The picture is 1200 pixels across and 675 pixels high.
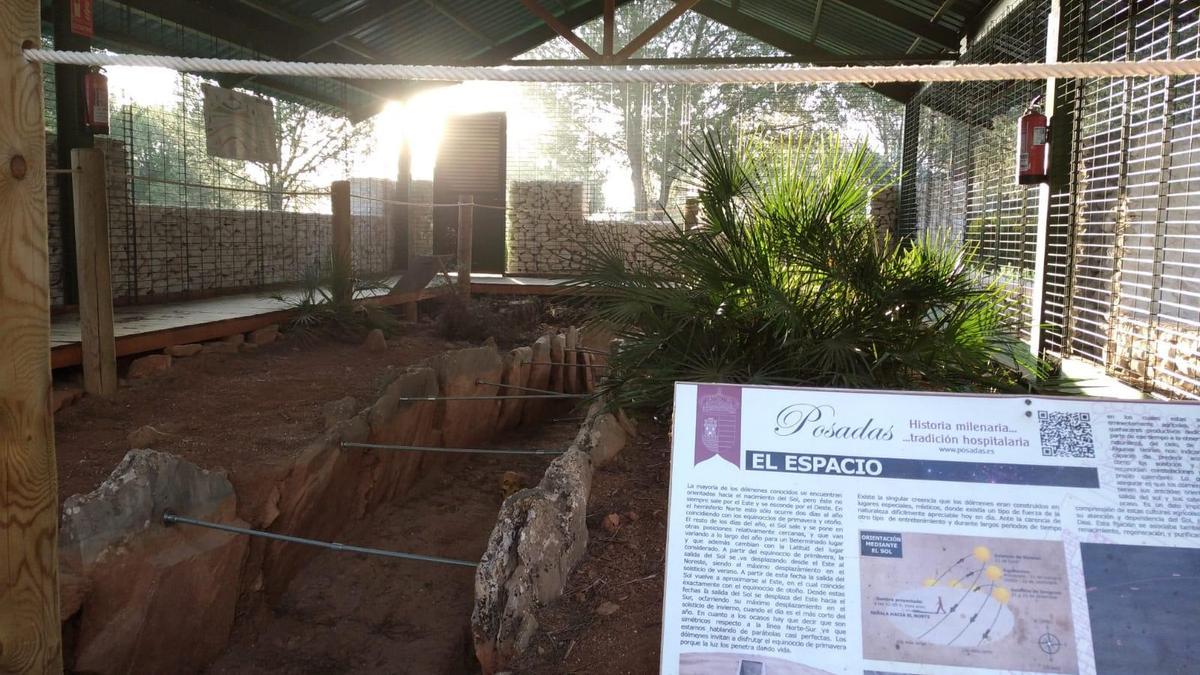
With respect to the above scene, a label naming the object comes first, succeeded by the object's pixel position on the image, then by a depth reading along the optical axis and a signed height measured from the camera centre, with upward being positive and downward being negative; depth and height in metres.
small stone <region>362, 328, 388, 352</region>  7.24 -0.73
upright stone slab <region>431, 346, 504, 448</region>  6.11 -1.00
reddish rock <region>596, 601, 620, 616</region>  2.54 -1.01
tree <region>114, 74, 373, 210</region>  9.19 +1.59
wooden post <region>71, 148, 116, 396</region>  4.86 -0.12
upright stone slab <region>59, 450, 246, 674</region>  2.99 -1.13
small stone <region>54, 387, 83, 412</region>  4.80 -0.80
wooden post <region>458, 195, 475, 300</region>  9.78 +0.08
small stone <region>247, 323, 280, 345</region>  6.83 -0.66
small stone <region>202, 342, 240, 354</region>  6.26 -0.70
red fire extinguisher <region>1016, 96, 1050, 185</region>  5.30 +0.68
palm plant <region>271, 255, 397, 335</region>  7.36 -0.47
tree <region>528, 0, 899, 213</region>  24.45 +4.23
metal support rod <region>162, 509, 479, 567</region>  2.84 -0.97
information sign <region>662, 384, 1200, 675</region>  1.45 -0.47
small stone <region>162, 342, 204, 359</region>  5.94 -0.68
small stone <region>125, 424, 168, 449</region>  4.23 -0.90
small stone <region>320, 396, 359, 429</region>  4.82 -0.88
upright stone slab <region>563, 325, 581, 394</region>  8.59 -1.12
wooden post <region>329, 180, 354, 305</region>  7.53 +0.14
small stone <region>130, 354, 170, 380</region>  5.52 -0.73
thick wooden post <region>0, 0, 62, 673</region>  1.74 -0.24
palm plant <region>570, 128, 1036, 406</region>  3.54 -0.17
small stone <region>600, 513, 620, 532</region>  3.02 -0.91
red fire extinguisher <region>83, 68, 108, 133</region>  6.56 +1.09
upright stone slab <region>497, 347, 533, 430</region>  7.04 -1.00
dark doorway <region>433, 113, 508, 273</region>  13.45 +1.18
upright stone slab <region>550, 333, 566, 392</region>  8.36 -1.07
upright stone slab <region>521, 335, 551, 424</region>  7.66 -1.07
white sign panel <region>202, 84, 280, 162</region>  9.00 +1.30
